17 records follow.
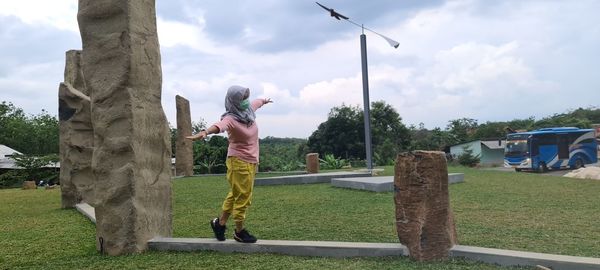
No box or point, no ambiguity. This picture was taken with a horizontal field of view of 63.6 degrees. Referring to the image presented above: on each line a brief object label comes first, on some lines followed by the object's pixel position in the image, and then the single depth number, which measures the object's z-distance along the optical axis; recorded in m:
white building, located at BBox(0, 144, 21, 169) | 24.78
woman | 4.18
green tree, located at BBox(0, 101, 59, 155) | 33.75
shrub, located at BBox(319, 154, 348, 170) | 23.52
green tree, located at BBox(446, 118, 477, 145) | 45.02
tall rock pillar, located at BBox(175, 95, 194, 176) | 16.81
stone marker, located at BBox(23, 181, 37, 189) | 15.70
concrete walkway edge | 3.34
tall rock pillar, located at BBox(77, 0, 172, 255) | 4.36
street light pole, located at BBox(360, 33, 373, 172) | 13.91
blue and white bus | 21.31
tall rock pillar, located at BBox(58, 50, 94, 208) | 8.12
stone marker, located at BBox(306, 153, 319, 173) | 15.61
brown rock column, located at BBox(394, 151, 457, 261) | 3.70
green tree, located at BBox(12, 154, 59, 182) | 21.05
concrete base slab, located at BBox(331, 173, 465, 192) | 9.00
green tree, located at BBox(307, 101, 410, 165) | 32.28
